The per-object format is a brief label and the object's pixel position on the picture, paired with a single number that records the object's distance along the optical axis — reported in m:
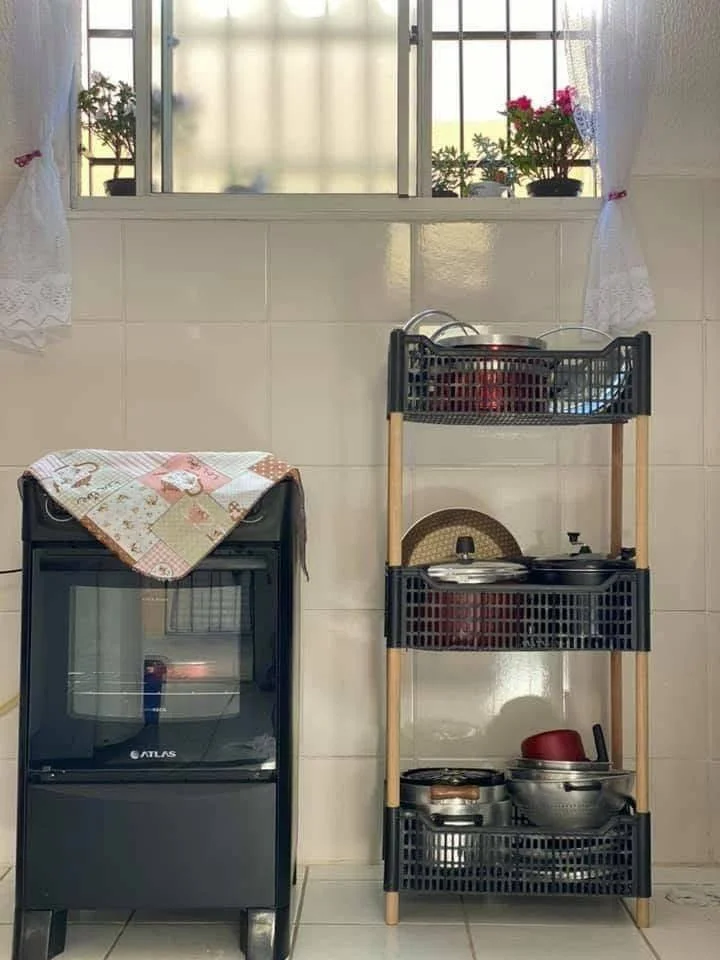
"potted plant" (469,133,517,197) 2.55
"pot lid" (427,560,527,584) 2.04
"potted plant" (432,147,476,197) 2.58
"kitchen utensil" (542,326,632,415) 2.07
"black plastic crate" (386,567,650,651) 2.03
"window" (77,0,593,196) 2.57
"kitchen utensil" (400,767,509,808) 2.07
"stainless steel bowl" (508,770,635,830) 2.04
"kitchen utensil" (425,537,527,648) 2.04
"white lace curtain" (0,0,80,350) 2.35
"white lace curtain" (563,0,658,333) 2.36
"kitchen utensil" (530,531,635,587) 2.04
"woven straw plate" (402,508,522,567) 2.27
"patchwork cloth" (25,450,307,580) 1.85
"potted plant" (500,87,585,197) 2.52
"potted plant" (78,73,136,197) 2.57
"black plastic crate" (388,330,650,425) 2.04
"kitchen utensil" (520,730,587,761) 2.15
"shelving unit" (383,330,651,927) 2.03
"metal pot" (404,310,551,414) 2.04
